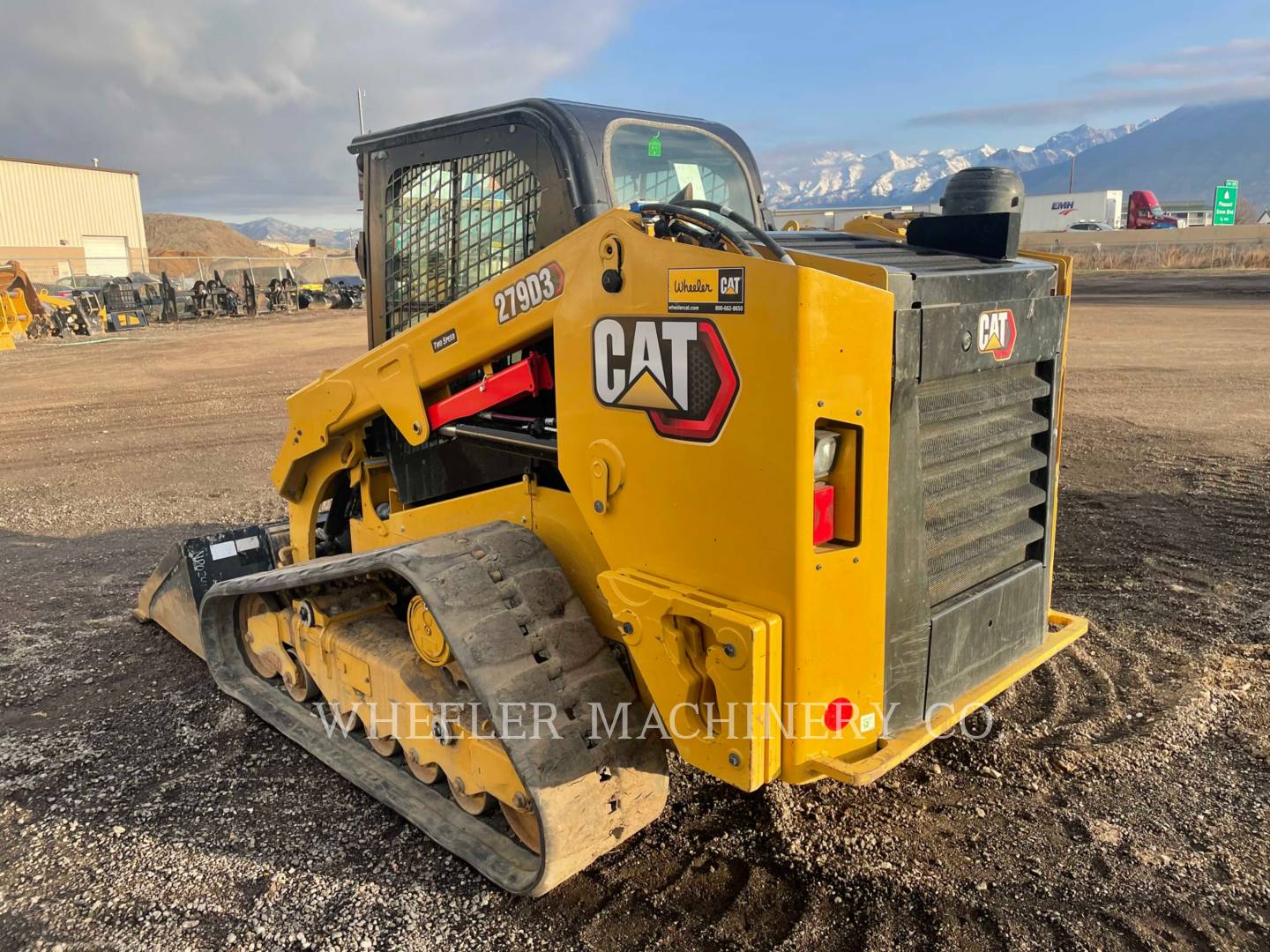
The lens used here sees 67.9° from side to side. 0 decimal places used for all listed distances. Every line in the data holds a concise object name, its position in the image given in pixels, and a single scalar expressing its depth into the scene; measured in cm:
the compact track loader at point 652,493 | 250
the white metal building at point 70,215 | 5472
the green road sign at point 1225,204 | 6112
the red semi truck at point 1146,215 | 5891
